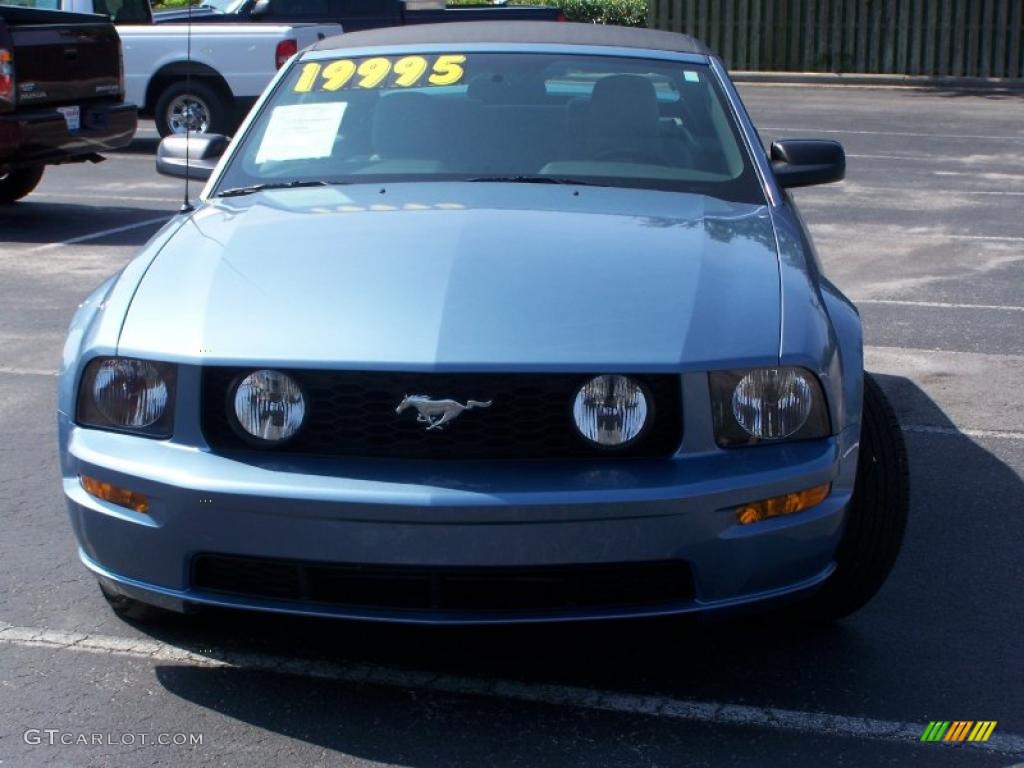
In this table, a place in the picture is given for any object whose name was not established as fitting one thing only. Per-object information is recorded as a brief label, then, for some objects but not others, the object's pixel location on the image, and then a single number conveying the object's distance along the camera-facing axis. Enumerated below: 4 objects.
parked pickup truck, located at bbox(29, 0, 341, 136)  16.02
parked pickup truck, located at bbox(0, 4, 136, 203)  10.81
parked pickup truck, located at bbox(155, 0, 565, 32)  18.19
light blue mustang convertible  3.21
